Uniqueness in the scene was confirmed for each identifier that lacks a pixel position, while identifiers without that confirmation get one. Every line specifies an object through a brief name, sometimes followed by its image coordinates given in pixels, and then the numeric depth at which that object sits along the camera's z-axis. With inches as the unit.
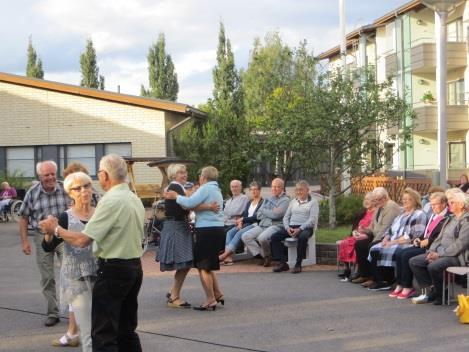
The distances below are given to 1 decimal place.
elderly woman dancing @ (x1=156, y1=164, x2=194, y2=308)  388.2
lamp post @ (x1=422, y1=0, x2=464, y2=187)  556.4
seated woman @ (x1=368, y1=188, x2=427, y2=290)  445.1
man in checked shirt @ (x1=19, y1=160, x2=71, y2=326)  351.3
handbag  346.3
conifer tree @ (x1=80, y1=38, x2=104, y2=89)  2361.0
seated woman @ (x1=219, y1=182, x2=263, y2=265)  572.4
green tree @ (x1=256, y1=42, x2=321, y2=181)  706.8
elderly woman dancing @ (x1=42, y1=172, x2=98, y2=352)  271.1
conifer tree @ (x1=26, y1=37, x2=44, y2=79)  2432.3
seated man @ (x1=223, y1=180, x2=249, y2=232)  601.0
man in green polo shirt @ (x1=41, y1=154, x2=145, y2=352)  239.1
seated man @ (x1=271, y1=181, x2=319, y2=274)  531.5
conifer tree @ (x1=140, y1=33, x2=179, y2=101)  2524.6
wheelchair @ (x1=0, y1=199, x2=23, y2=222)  952.4
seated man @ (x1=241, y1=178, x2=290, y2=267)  553.0
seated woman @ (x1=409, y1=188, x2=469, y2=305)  395.2
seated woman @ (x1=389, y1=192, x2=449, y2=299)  420.5
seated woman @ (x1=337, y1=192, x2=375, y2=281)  488.4
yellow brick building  1158.3
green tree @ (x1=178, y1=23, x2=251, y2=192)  1014.3
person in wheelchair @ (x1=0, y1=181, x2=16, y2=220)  989.8
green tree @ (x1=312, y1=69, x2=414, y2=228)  698.8
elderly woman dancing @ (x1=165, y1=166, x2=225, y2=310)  379.2
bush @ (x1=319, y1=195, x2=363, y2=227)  767.1
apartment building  1433.3
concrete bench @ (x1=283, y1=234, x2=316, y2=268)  533.0
